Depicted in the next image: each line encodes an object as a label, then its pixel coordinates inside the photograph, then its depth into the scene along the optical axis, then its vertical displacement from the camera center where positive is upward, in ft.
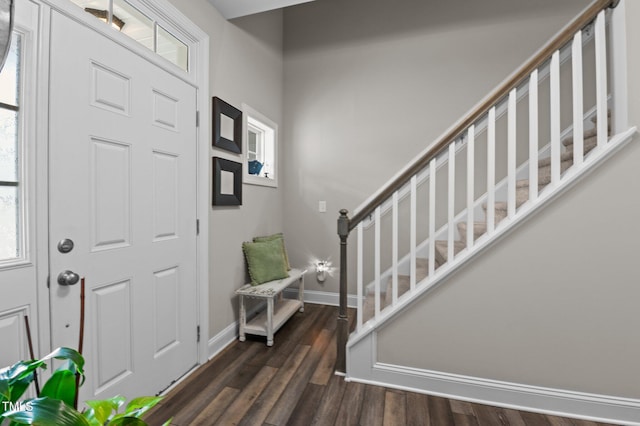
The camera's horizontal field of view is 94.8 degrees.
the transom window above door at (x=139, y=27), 4.66 +3.23
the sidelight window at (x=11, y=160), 3.59 +0.58
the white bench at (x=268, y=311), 7.50 -2.98
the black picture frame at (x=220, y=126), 6.98 +2.11
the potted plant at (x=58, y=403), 1.98 -1.49
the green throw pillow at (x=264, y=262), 8.24 -1.52
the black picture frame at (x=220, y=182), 7.00 +0.66
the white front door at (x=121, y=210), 4.14 -0.04
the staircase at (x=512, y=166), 5.03 +0.88
